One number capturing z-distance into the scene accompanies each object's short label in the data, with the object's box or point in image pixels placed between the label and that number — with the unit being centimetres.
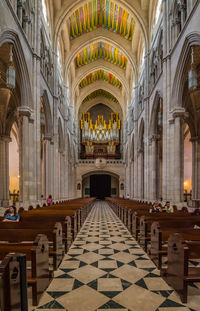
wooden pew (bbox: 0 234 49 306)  276
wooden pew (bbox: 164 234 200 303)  282
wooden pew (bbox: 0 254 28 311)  189
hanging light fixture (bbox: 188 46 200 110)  740
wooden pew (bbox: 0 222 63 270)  359
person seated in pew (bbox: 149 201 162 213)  681
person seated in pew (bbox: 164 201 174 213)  704
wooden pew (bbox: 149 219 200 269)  391
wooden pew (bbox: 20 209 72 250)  492
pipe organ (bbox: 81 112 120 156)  3156
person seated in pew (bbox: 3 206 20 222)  516
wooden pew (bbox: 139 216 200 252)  490
